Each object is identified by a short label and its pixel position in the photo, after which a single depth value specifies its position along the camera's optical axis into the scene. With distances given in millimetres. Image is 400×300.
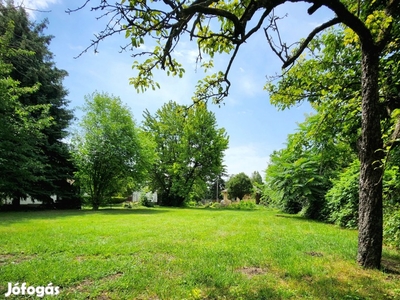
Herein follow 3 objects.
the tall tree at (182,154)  22359
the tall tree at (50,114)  14133
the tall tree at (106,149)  14836
